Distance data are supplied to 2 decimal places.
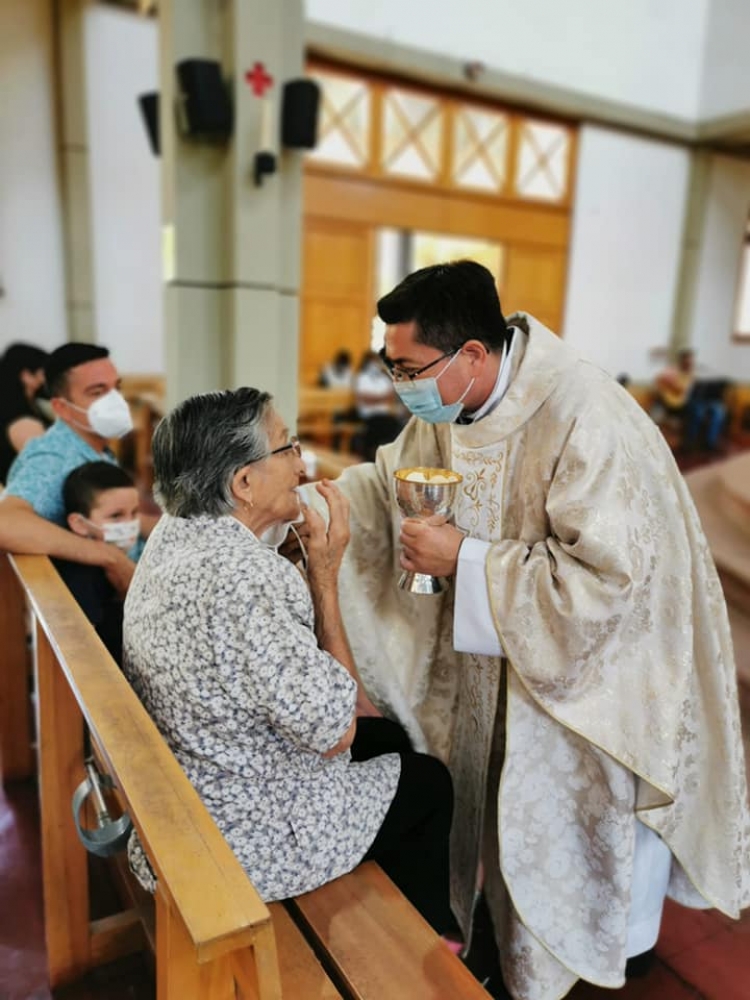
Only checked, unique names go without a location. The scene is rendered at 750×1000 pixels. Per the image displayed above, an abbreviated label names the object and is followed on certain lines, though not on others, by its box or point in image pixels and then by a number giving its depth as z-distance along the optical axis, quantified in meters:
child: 2.24
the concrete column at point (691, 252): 11.75
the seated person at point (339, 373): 8.82
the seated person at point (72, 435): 2.25
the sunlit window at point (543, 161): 10.21
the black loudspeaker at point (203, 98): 4.09
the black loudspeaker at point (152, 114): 5.59
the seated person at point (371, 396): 7.58
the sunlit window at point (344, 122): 8.69
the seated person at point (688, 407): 10.66
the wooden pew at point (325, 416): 7.79
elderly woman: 1.25
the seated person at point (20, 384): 3.61
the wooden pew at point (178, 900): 0.93
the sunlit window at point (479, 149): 9.67
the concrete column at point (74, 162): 7.09
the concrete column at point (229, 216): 4.29
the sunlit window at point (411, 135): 9.18
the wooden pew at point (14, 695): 2.65
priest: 1.56
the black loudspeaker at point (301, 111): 4.41
